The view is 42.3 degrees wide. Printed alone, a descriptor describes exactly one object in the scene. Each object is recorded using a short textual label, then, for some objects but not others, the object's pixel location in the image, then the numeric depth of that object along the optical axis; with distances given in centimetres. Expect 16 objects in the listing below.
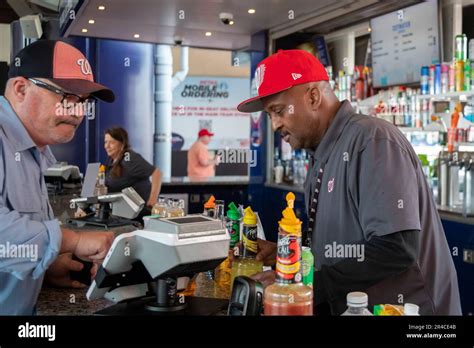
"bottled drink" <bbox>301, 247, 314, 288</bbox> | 121
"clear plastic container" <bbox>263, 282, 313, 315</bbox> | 106
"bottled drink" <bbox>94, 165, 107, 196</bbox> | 348
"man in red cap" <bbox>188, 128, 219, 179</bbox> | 754
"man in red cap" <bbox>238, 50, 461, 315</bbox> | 134
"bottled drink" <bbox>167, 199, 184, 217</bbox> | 183
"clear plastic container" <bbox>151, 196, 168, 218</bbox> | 188
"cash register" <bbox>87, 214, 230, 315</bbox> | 109
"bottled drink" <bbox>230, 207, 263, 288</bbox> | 153
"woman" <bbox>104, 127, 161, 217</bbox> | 514
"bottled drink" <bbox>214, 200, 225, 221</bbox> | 190
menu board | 440
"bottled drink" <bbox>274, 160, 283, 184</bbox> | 623
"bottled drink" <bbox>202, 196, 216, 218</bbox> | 188
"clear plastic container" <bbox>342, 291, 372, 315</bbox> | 106
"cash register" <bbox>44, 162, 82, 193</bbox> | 446
